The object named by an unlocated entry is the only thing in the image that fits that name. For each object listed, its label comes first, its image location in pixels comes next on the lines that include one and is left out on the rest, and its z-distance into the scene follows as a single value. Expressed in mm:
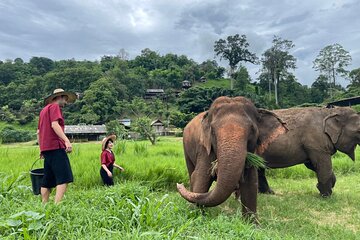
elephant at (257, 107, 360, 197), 6469
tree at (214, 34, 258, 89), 71000
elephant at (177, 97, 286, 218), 3634
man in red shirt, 4324
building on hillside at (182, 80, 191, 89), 79650
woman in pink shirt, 6145
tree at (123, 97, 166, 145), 57781
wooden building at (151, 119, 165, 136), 48881
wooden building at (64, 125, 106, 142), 45350
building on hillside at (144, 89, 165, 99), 73562
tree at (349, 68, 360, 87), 49097
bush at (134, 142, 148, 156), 10364
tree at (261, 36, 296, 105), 59656
